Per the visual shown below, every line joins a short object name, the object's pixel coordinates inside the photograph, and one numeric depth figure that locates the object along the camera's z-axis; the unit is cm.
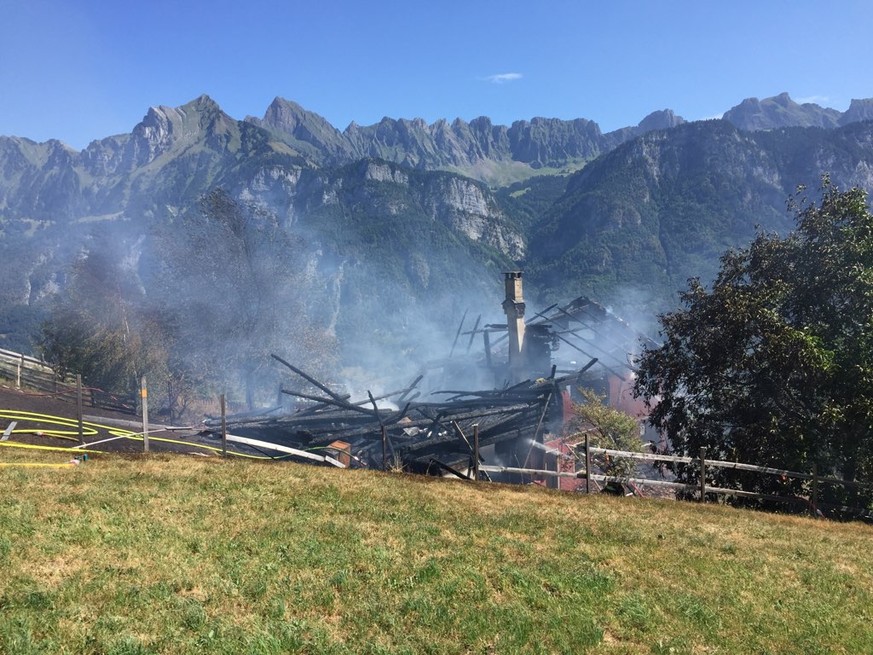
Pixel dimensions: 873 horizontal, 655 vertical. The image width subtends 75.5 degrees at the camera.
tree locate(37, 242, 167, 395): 3316
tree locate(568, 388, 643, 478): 2372
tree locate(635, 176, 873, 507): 1437
